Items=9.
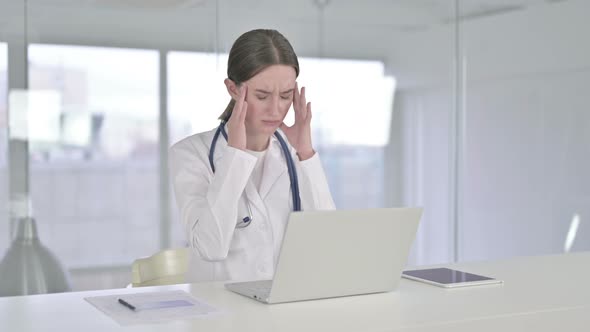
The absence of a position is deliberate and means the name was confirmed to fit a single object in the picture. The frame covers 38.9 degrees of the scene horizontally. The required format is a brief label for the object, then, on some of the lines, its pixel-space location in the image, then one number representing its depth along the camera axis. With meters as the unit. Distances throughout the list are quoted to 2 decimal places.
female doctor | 2.49
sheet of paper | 1.87
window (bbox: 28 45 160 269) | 4.35
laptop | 1.96
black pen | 1.95
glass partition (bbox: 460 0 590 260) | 5.38
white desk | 1.80
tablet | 2.32
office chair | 2.95
